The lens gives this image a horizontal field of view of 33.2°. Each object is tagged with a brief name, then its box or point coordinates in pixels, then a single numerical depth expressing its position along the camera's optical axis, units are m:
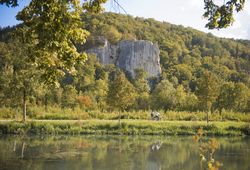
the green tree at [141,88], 69.59
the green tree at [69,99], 62.06
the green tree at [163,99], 63.66
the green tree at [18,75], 39.28
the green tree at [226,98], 60.19
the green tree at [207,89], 43.75
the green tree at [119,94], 42.62
